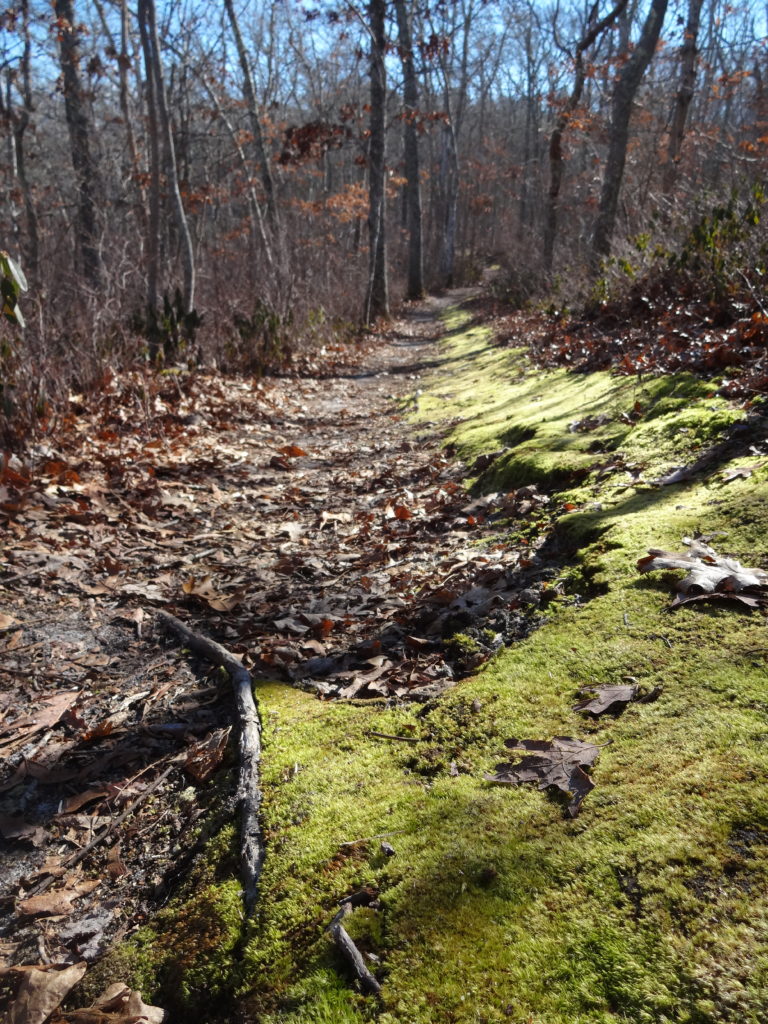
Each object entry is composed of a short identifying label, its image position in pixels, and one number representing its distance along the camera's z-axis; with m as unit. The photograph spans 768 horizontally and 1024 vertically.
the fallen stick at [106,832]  1.80
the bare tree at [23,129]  13.25
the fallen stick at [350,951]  1.19
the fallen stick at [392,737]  1.92
